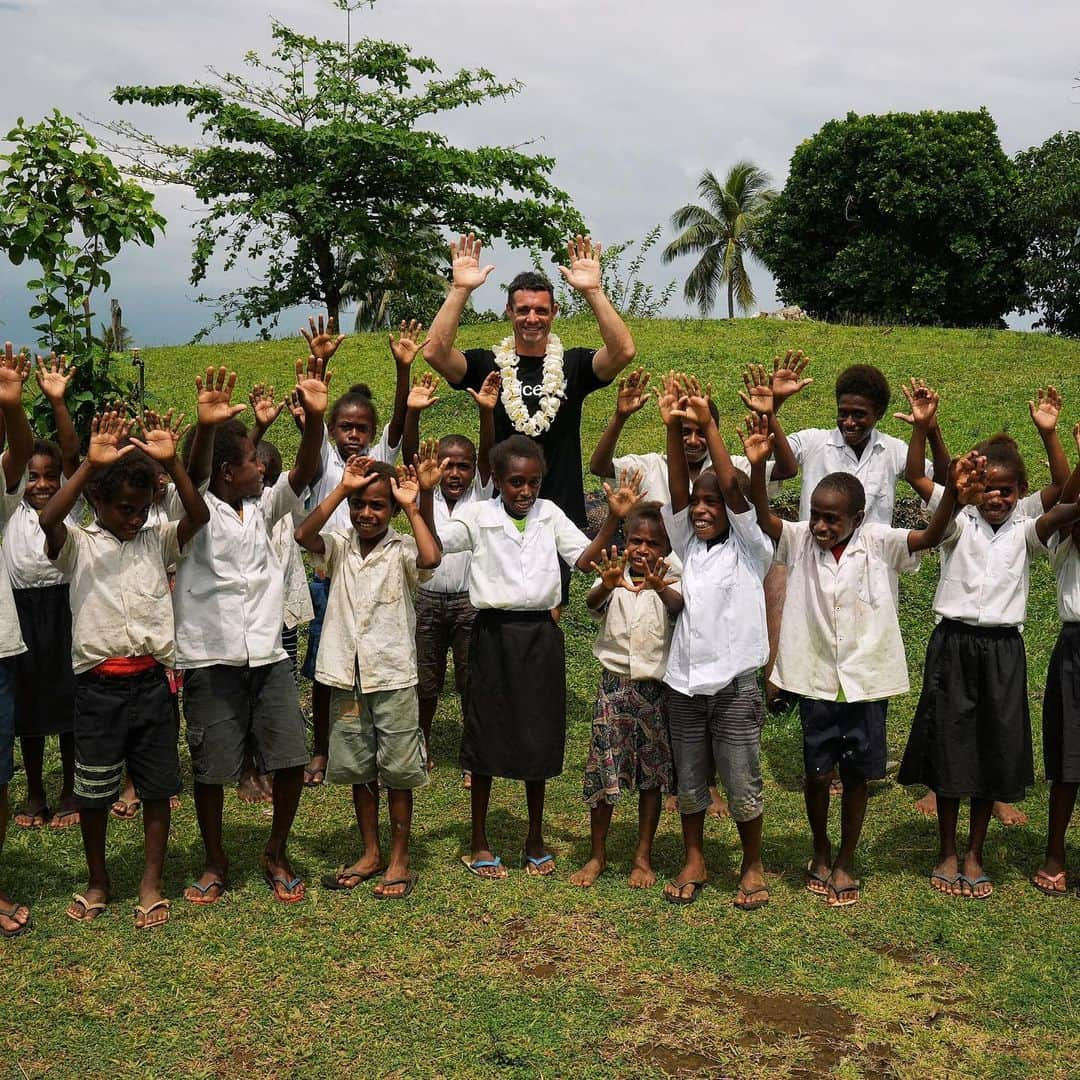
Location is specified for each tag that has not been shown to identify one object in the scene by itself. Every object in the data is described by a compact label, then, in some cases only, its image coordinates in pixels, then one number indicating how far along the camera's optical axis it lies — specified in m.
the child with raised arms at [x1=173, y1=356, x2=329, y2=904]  4.71
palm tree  39.41
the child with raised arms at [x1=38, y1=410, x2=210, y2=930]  4.54
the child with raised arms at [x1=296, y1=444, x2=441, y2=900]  4.90
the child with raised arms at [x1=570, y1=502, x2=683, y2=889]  5.00
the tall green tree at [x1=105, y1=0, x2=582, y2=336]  21.56
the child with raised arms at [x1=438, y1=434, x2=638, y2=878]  5.05
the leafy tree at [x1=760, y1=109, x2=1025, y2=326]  27.53
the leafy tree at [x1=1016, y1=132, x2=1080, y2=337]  24.34
